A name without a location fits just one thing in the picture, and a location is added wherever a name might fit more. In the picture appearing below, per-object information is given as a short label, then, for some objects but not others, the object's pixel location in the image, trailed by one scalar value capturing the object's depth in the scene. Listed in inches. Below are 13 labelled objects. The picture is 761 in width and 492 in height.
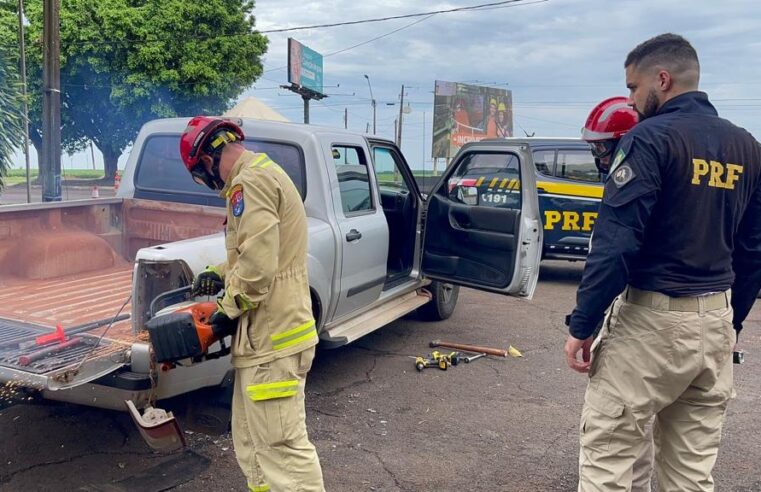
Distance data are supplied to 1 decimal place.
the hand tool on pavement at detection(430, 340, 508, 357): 226.4
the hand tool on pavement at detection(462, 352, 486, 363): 218.8
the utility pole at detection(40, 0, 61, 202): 343.9
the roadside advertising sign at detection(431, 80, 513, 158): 1577.3
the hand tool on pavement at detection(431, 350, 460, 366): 212.8
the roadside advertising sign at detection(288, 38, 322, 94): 1005.8
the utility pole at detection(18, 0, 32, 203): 332.5
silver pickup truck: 165.8
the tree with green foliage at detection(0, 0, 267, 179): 925.2
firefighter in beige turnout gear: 98.5
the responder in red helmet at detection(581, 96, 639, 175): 114.0
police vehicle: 339.6
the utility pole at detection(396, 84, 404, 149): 1610.5
